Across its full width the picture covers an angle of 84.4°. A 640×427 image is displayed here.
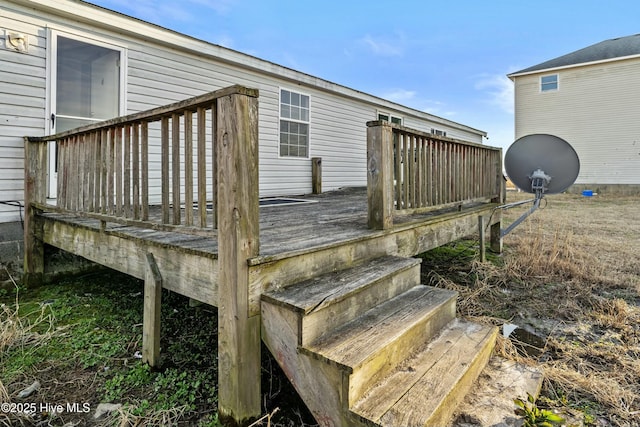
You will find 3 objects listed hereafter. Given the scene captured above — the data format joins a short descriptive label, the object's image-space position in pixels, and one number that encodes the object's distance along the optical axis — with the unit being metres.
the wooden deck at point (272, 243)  1.88
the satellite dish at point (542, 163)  4.63
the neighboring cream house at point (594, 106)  13.80
